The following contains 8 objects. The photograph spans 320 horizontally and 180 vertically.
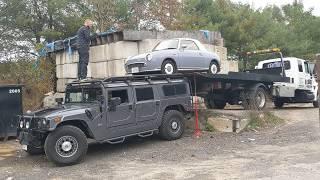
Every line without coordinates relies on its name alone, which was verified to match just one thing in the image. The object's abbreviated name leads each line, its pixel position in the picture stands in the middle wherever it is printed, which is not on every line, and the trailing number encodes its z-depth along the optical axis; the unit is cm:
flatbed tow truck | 1459
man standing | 1392
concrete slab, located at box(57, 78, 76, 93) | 2047
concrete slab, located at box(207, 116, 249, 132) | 1370
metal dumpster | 1407
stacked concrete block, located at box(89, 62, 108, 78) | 1762
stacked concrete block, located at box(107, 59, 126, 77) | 1681
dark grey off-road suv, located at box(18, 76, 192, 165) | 976
